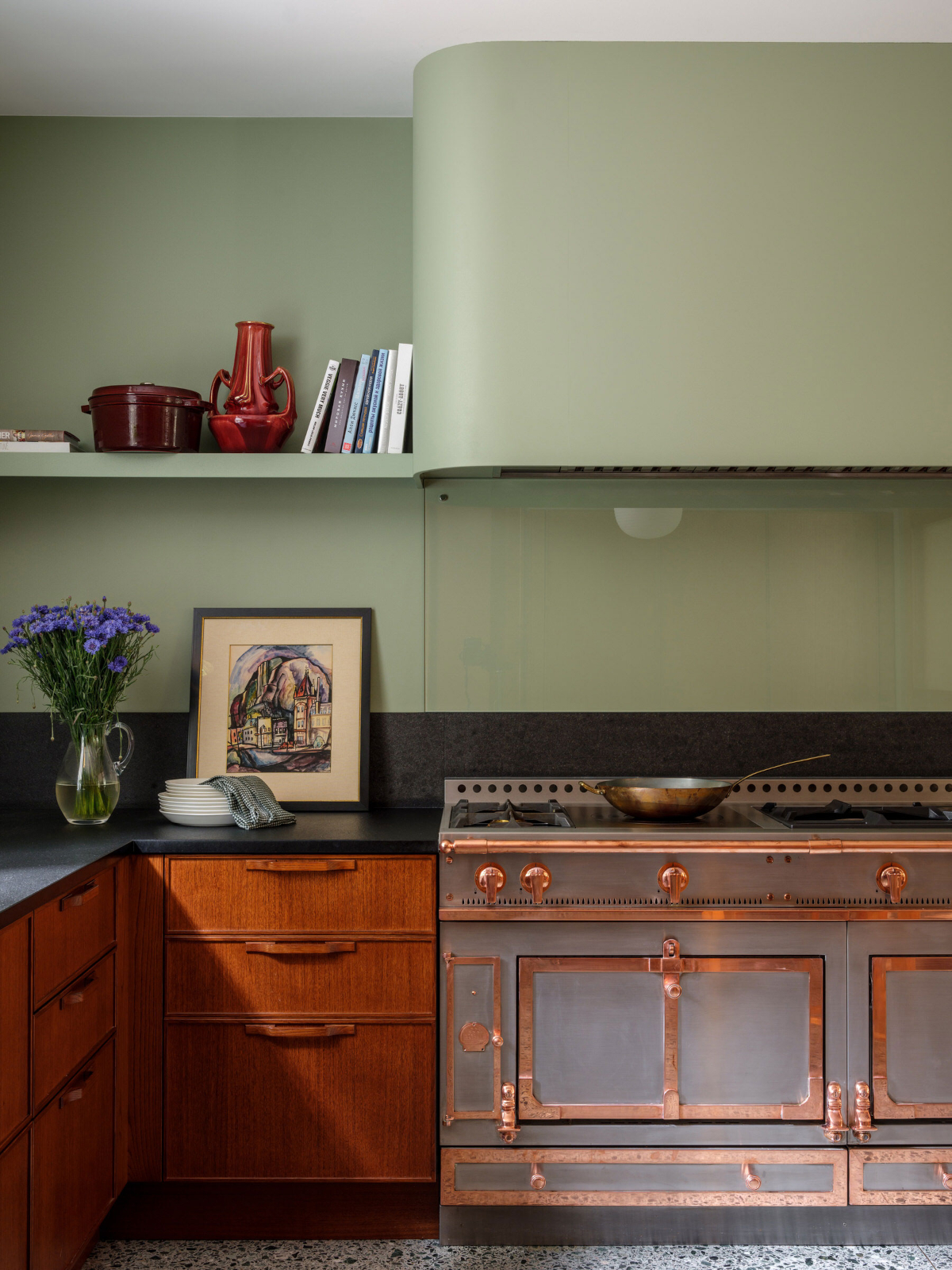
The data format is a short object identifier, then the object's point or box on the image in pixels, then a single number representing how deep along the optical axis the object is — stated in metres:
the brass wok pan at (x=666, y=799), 2.27
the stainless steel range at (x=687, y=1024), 2.12
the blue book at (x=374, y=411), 2.54
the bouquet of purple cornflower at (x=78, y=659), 2.36
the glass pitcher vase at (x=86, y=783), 2.38
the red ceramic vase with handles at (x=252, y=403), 2.52
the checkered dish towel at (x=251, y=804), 2.29
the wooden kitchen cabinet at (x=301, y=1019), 2.14
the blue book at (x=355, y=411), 2.54
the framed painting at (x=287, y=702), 2.66
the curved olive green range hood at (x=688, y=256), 2.28
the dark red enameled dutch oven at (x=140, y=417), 2.44
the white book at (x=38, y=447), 2.52
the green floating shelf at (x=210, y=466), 2.46
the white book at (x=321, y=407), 2.55
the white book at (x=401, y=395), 2.52
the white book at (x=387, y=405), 2.53
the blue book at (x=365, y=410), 2.55
